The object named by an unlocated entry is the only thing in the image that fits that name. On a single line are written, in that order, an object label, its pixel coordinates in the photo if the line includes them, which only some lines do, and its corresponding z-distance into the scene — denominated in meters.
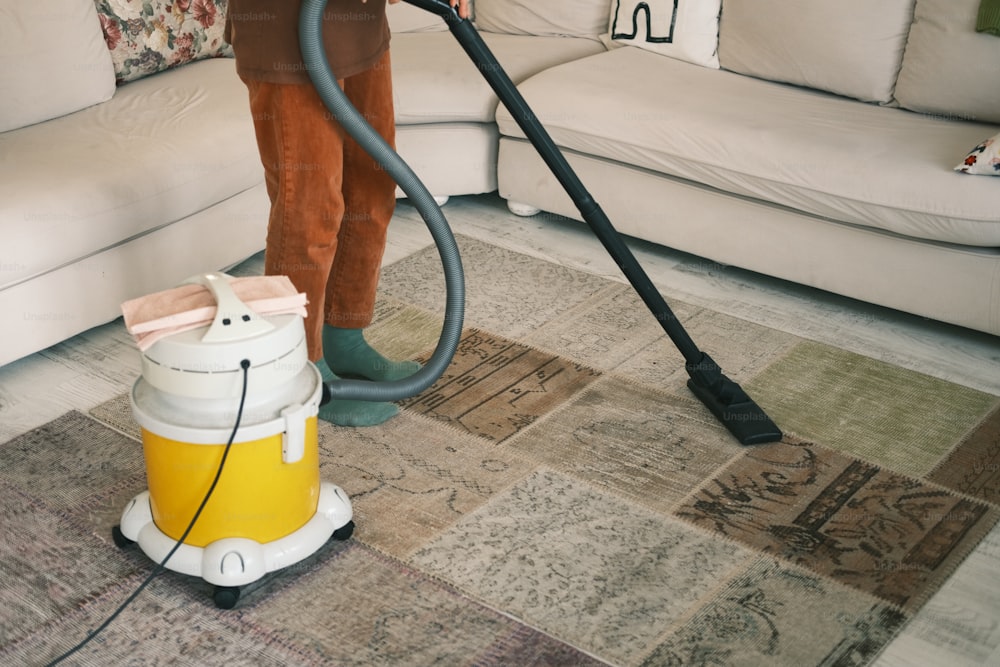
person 1.85
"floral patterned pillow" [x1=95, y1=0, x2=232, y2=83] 2.91
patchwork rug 1.66
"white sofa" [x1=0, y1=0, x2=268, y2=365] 2.29
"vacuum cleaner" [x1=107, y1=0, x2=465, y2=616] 1.59
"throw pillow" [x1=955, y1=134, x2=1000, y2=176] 2.36
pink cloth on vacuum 1.58
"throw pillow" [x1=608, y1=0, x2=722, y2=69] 3.19
